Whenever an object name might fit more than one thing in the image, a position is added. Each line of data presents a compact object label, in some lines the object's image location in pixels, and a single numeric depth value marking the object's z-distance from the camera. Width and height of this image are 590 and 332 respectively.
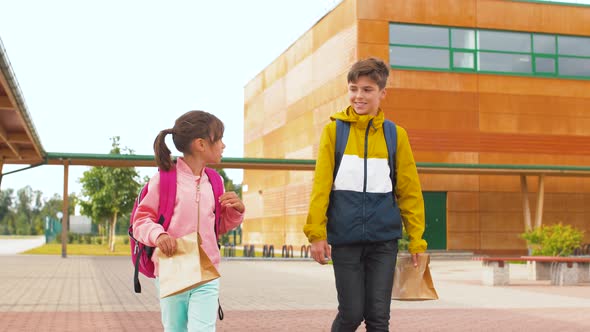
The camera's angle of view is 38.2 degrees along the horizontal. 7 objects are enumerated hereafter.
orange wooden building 32.25
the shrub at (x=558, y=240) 17.16
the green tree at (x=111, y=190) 39.19
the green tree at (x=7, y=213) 119.56
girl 3.88
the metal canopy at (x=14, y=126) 13.62
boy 4.44
